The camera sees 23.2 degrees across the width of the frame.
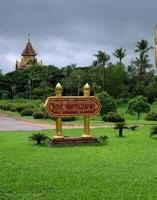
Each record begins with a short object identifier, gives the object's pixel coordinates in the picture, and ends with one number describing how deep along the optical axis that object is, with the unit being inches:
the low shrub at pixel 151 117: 1130.9
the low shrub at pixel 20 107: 1541.4
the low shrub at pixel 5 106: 1723.0
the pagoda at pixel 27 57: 3208.6
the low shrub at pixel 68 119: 1144.2
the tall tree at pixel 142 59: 2374.7
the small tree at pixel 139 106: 1232.2
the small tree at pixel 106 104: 1234.3
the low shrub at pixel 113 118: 1080.6
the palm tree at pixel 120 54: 2579.0
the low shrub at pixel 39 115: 1216.9
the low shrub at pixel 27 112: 1365.4
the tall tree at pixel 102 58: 2515.8
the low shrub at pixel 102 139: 604.6
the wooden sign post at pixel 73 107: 610.1
